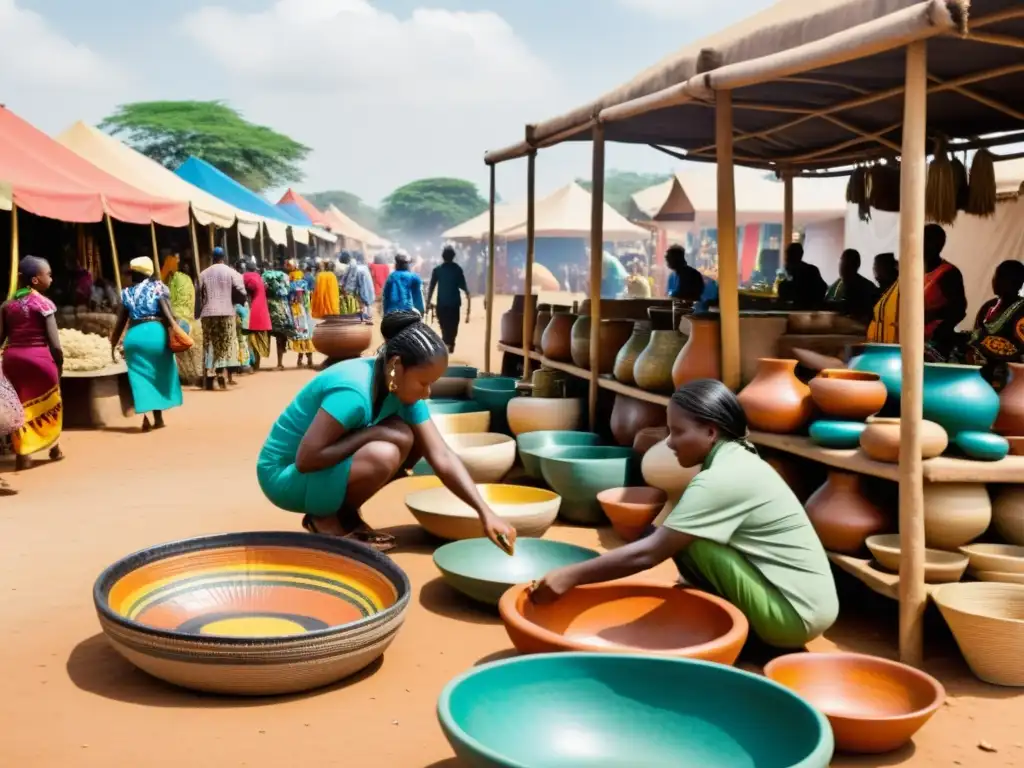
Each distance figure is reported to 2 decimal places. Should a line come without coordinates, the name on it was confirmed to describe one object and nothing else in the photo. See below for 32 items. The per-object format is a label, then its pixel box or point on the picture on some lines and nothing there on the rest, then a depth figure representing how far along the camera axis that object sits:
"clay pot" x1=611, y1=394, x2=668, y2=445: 5.95
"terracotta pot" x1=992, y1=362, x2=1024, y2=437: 3.85
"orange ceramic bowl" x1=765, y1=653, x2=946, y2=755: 2.73
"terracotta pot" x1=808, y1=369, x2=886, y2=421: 3.95
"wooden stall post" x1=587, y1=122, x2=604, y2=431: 6.52
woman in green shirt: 3.05
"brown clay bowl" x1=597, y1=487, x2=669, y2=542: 4.88
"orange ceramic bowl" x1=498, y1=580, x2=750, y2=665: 3.14
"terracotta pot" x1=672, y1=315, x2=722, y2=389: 4.99
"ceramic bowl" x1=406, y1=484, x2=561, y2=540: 4.61
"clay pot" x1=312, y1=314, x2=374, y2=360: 8.52
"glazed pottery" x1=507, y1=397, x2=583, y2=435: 6.64
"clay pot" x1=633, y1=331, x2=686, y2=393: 5.55
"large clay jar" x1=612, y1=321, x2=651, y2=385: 6.03
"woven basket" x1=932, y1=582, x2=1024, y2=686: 3.17
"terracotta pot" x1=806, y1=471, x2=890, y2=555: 3.89
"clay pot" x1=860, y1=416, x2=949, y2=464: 3.53
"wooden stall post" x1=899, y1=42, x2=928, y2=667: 3.29
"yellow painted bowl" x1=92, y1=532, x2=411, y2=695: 2.90
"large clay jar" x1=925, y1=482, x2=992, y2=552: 3.64
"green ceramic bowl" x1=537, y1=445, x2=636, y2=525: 5.35
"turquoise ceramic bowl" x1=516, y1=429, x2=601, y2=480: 6.12
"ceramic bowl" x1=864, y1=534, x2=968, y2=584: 3.55
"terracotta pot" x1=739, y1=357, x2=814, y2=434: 4.28
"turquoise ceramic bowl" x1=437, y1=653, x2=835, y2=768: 2.35
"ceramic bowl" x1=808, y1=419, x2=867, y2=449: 3.91
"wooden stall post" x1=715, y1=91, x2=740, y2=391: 4.82
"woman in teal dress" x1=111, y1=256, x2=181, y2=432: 8.51
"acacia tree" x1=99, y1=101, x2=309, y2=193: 41.09
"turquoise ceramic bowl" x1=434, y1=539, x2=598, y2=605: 4.05
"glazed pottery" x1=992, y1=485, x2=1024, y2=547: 3.73
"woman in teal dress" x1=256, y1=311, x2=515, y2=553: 4.03
